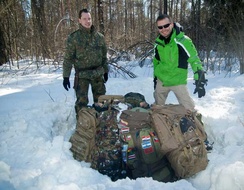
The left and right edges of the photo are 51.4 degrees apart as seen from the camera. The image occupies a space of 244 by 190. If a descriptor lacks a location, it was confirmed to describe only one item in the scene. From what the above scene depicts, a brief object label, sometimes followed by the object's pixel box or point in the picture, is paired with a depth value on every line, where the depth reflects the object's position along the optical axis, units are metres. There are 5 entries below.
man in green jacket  3.70
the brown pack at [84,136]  3.54
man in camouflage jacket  4.06
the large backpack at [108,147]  3.54
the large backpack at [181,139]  3.24
